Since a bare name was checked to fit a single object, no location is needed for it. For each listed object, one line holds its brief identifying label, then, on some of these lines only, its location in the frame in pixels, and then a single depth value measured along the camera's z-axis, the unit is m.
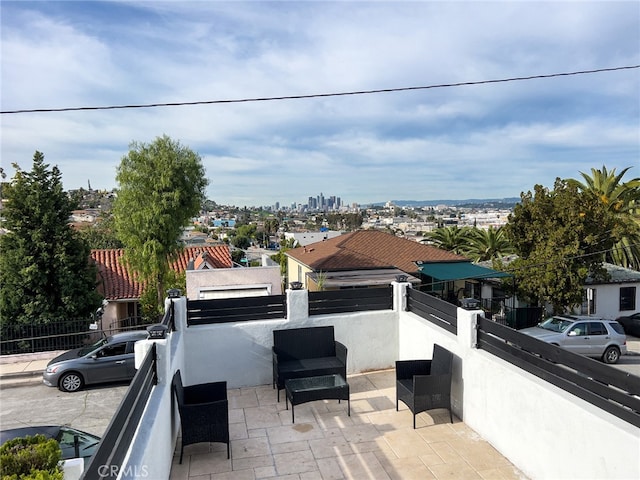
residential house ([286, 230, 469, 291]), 16.77
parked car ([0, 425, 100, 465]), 5.68
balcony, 3.60
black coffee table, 5.75
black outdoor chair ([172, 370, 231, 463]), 4.79
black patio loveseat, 6.77
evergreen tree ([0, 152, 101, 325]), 16.23
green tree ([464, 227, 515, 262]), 29.64
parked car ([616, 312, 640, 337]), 20.95
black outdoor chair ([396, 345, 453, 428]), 5.65
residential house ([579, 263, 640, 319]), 22.25
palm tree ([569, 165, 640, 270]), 25.05
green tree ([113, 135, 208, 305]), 18.08
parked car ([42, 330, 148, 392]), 11.27
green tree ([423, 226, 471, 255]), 31.94
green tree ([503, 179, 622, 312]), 19.31
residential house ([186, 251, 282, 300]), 15.69
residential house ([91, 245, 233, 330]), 20.23
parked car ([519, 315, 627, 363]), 14.41
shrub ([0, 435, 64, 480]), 4.08
